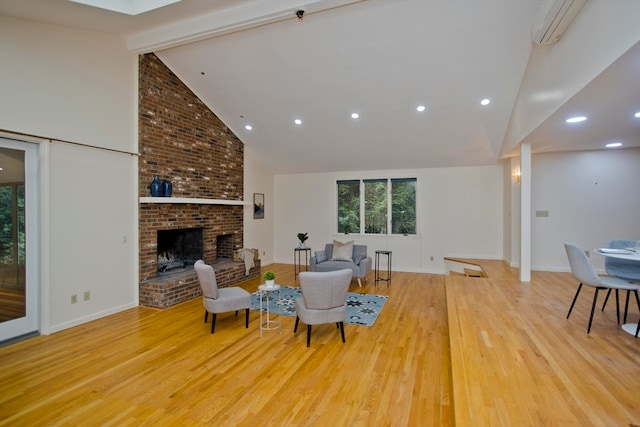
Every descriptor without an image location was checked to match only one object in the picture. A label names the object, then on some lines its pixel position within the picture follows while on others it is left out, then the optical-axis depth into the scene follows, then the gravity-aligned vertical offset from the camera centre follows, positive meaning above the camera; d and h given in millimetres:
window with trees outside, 7500 +166
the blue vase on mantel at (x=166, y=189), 4930 +394
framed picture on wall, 7812 +183
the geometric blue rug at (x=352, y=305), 4262 -1459
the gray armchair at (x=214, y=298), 3760 -1084
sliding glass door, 3412 -295
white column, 4984 +96
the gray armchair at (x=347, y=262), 5996 -1009
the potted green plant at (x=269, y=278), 3809 -814
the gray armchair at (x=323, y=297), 3404 -963
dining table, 3070 -450
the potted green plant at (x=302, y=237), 7166 -572
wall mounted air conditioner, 2561 +1761
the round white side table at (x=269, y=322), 3754 -1466
